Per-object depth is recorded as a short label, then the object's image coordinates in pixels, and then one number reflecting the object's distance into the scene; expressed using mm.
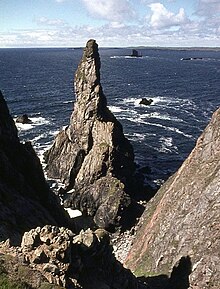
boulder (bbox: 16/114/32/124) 104162
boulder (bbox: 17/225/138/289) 22844
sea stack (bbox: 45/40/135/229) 61094
